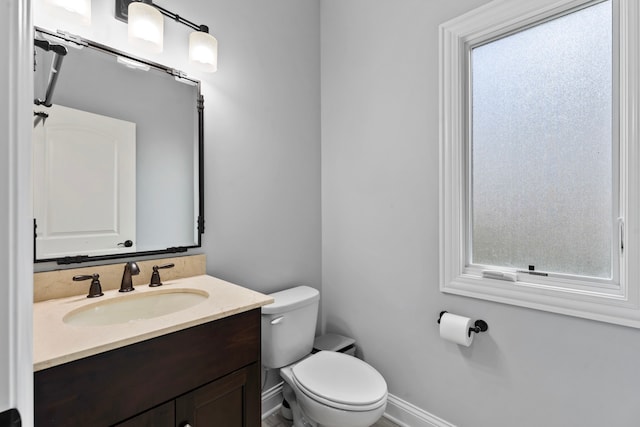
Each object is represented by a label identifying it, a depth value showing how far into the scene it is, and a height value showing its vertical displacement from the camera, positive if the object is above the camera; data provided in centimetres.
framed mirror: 111 +25
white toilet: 131 -78
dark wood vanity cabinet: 75 -48
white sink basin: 109 -36
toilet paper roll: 141 -53
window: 114 +25
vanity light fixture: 124 +79
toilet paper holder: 142 -52
